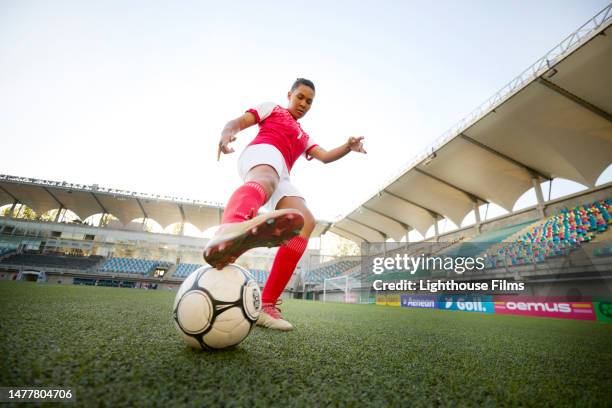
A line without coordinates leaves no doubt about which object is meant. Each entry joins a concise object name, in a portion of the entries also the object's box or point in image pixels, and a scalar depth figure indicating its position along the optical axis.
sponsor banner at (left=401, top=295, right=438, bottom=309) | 11.31
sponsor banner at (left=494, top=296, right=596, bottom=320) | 6.86
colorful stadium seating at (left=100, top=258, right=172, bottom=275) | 21.80
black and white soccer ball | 1.17
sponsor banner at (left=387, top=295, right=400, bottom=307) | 12.92
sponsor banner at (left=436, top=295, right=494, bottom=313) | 9.39
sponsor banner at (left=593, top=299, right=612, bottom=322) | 6.21
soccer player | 1.22
